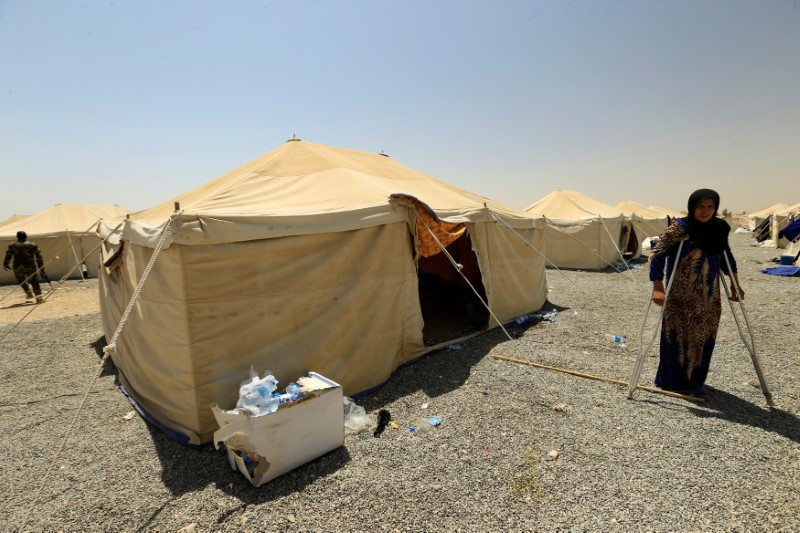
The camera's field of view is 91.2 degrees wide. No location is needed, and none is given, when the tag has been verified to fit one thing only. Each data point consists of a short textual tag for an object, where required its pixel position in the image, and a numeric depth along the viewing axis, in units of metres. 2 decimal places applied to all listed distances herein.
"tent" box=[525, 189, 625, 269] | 13.75
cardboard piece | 2.86
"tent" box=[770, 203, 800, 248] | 19.31
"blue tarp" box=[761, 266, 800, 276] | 11.31
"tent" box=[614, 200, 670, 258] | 16.38
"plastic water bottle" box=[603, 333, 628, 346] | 5.88
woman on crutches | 3.75
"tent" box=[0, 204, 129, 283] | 13.55
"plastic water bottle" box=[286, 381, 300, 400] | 3.09
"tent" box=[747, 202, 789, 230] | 32.03
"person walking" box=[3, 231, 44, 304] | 9.45
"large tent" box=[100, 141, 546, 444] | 3.39
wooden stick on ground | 3.90
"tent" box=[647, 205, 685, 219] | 27.73
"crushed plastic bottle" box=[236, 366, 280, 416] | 2.91
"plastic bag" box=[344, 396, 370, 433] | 3.63
